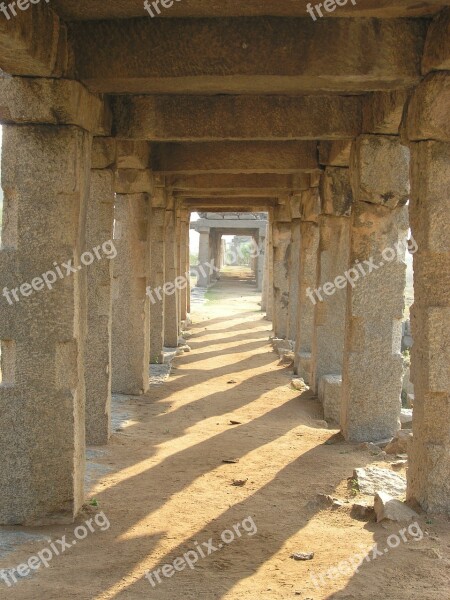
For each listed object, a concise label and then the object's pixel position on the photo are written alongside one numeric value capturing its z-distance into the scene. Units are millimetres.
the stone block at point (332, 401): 9664
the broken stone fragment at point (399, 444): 7441
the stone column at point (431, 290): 5195
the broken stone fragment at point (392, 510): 5355
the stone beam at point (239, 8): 4539
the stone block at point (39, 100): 5086
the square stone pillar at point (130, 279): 10469
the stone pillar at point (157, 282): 13414
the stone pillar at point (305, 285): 12609
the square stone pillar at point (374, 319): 7820
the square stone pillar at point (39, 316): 5219
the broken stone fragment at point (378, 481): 6215
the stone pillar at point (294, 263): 14828
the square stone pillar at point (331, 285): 9672
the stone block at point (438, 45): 4677
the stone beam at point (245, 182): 12266
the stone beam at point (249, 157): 9367
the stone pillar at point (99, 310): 7824
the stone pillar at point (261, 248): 29922
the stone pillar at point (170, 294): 15805
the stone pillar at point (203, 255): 31875
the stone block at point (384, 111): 6104
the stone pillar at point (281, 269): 17312
